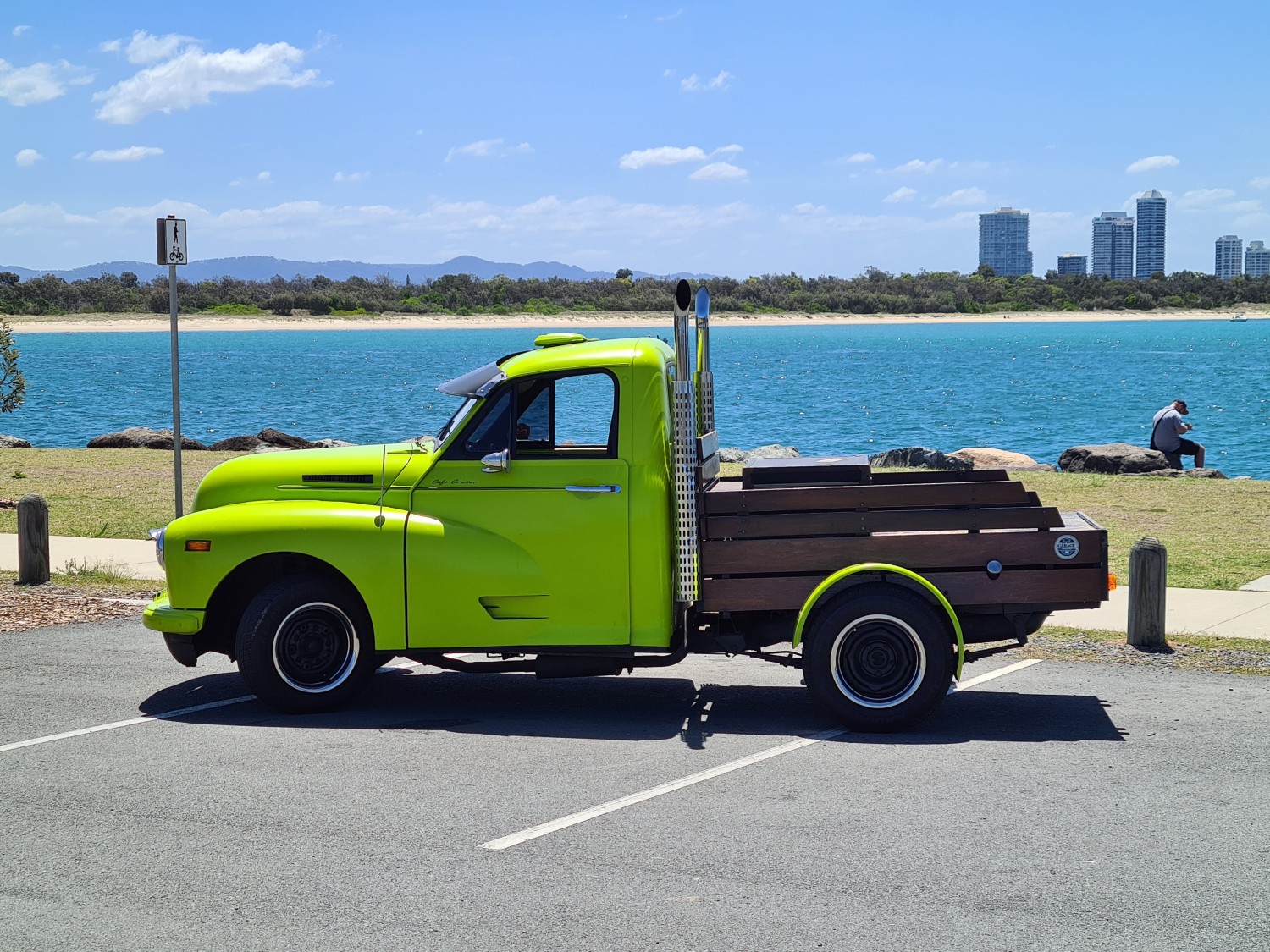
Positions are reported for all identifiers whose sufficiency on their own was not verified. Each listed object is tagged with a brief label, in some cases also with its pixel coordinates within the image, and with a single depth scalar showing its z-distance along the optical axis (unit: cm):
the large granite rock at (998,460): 2461
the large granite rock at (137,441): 2997
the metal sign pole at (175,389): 1263
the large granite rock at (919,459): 2256
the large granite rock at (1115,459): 2348
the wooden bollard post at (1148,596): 985
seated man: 2355
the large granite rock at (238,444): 2936
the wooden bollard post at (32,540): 1245
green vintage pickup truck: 766
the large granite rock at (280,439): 2895
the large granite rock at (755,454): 2594
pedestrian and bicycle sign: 1307
